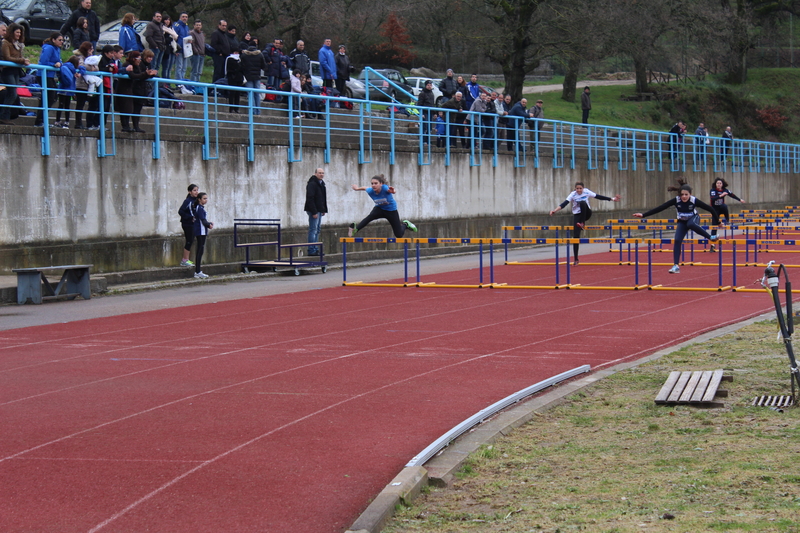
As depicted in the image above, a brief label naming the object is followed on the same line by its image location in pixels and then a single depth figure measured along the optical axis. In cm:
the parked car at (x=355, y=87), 3822
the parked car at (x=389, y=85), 4072
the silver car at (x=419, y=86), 4172
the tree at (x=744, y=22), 6731
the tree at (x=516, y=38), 4712
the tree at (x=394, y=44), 6069
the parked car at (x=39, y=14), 3253
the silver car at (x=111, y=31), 3106
